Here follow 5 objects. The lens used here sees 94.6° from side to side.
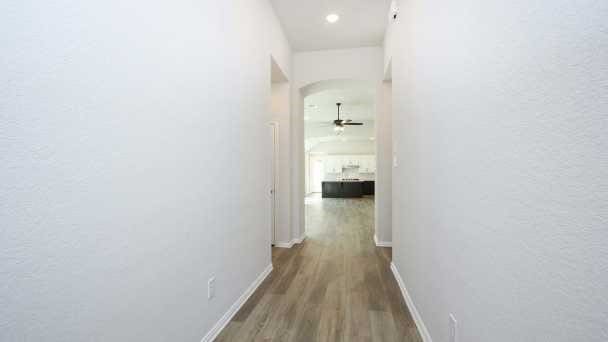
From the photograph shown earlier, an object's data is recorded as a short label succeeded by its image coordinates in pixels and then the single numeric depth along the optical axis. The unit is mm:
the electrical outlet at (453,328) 1365
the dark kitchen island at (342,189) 13344
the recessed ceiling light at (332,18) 3646
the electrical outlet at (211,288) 1890
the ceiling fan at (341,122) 8798
